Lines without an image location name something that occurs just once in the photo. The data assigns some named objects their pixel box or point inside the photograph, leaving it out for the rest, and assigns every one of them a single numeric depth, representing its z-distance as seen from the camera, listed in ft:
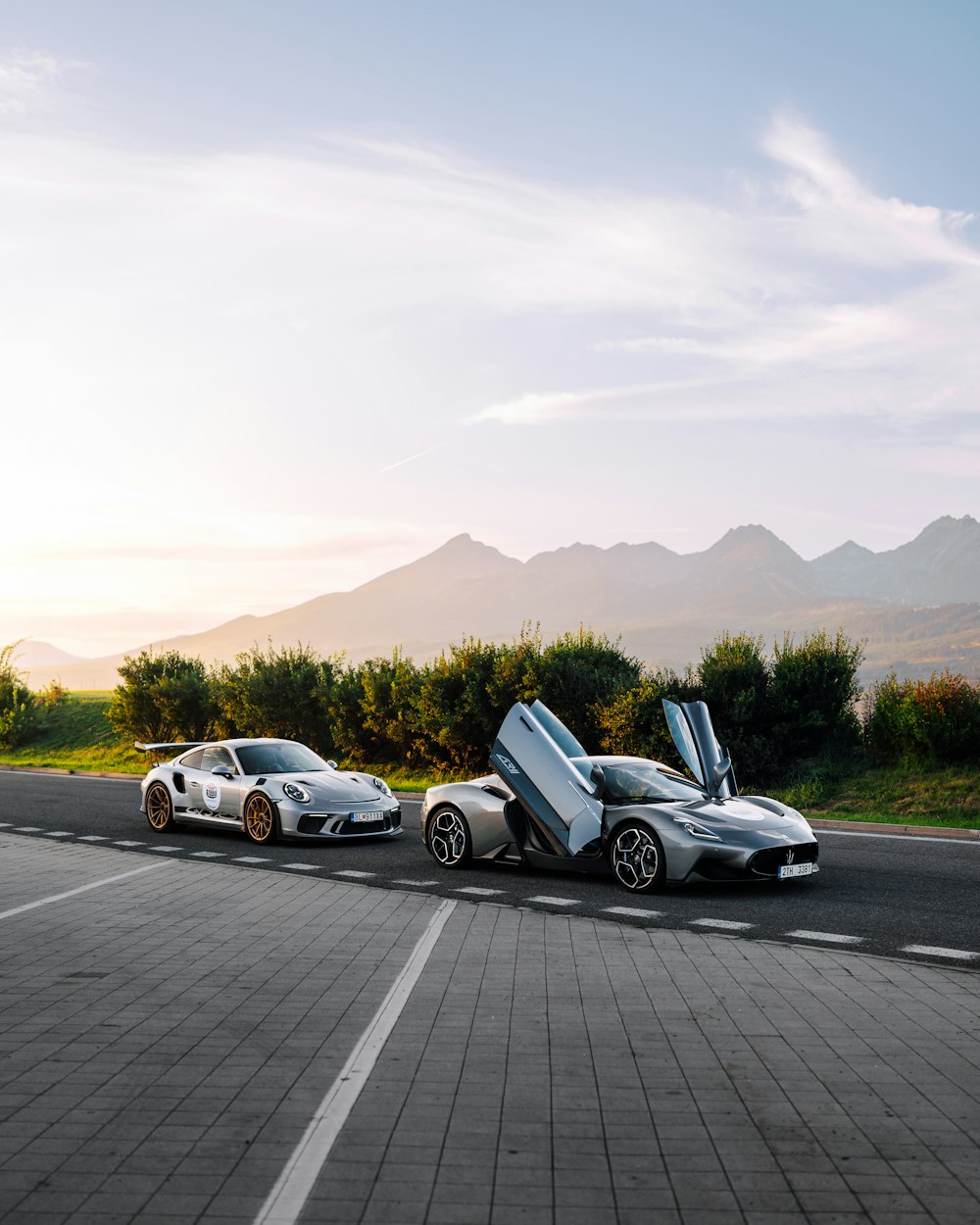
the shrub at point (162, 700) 115.96
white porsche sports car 49.42
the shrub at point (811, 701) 70.90
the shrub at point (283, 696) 102.58
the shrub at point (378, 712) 90.48
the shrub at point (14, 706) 132.98
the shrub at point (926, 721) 64.49
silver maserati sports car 35.94
